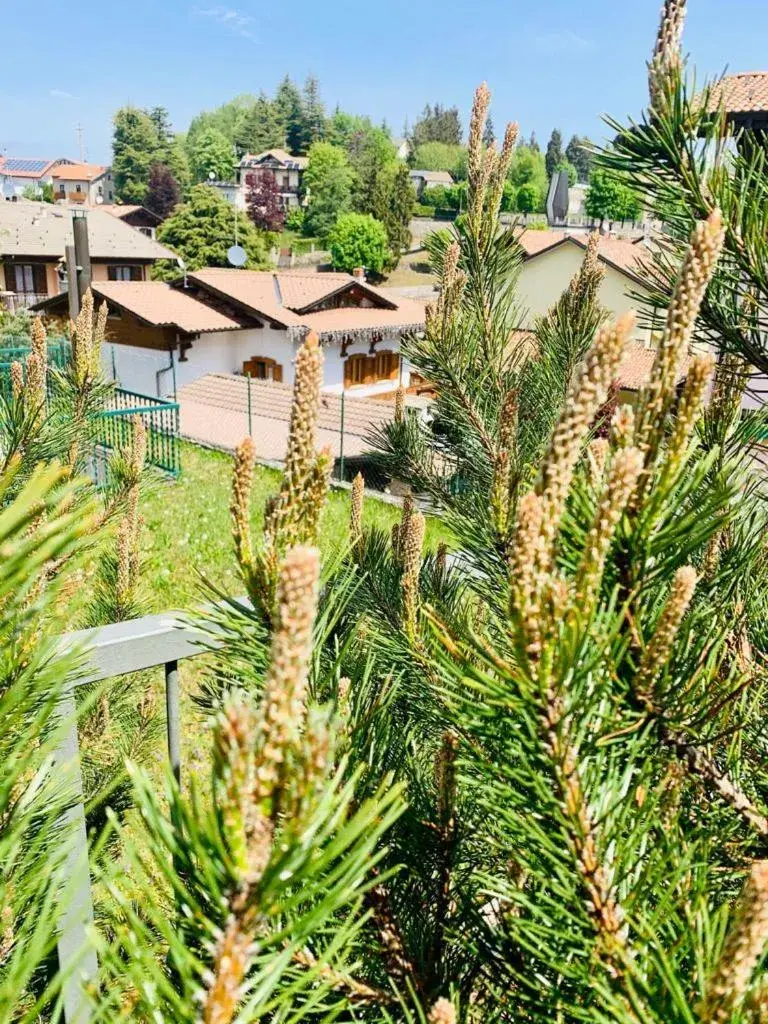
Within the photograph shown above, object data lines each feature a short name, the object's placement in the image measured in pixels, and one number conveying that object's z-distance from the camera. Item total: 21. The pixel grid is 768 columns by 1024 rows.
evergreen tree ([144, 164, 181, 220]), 70.38
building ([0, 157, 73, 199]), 83.94
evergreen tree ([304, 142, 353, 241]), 67.19
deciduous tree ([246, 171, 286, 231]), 64.69
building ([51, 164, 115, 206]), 79.44
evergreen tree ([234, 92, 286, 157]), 95.06
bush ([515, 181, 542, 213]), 79.00
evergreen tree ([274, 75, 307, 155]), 97.87
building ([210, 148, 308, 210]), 79.44
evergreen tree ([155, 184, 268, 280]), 40.56
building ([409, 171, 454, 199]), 87.06
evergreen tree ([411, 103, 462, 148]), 110.75
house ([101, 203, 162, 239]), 55.50
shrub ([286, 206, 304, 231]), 71.19
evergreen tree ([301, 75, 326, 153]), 97.00
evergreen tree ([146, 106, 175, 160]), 90.30
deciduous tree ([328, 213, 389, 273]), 52.69
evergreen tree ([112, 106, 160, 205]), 75.31
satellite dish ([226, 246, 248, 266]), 29.22
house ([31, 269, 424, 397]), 26.56
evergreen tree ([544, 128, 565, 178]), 109.00
